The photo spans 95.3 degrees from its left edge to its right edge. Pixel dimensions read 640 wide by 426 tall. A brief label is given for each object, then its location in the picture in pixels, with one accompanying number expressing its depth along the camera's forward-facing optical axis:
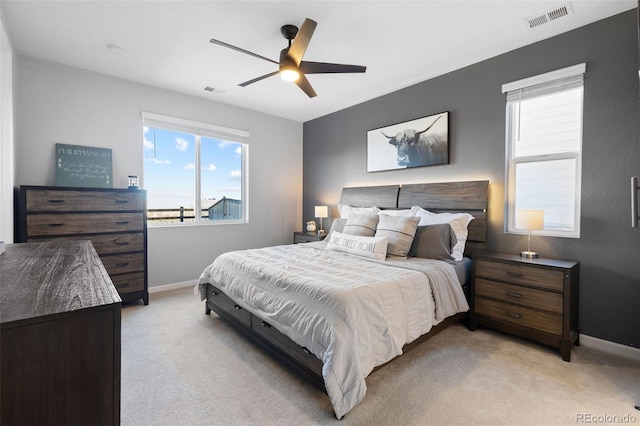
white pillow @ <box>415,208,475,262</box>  2.96
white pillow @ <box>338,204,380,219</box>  3.90
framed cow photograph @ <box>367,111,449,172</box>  3.55
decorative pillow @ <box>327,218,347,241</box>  3.93
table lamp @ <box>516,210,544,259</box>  2.60
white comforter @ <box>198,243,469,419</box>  1.67
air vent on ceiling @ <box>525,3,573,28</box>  2.36
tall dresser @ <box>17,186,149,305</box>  2.88
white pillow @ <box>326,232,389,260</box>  2.91
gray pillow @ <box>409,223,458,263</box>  2.90
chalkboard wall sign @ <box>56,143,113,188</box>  3.33
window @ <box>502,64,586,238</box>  2.67
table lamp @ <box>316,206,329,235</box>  4.82
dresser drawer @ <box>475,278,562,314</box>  2.38
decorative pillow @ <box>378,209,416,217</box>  3.39
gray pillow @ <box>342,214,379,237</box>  3.36
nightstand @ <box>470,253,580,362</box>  2.34
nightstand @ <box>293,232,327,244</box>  4.62
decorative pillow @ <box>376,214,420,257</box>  2.99
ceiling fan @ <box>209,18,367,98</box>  2.28
